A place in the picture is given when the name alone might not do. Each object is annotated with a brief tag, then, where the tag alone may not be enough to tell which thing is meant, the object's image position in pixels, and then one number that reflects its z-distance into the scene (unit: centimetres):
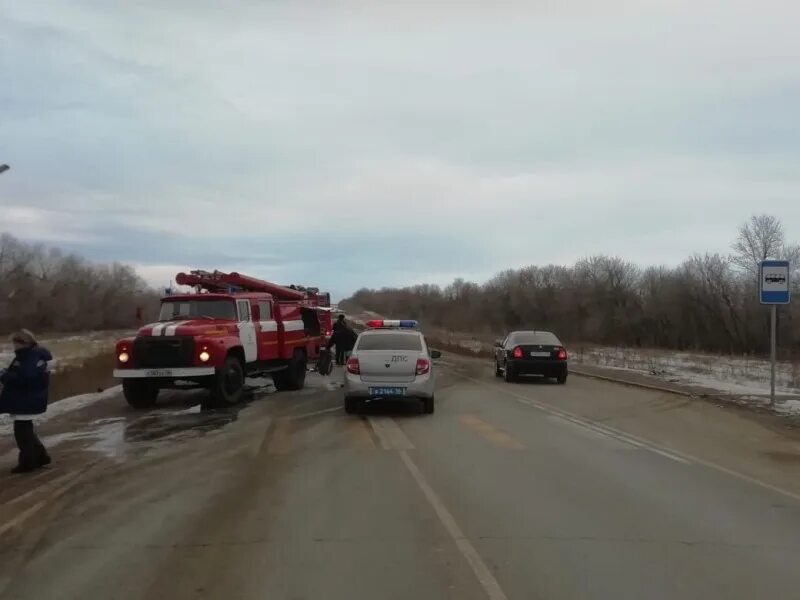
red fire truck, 1561
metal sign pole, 1580
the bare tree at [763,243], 6700
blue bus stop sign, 1586
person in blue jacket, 893
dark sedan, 2273
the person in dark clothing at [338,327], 2723
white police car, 1452
